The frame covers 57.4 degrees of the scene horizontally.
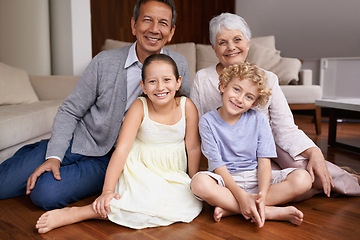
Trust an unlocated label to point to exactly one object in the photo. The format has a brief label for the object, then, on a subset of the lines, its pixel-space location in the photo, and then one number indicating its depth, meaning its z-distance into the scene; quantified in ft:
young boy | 4.17
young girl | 4.03
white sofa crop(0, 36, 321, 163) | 6.20
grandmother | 4.85
